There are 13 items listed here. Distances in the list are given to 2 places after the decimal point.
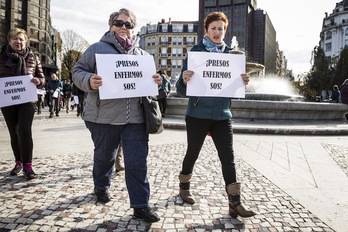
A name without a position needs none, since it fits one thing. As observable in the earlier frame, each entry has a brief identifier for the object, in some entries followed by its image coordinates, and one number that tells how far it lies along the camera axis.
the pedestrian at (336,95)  19.79
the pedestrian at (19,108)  4.12
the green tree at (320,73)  54.67
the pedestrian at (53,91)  14.04
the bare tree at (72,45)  59.64
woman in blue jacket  3.10
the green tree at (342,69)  51.59
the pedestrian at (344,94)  12.69
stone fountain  11.03
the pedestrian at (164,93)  11.34
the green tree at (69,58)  58.47
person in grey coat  2.90
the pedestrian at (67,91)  17.30
